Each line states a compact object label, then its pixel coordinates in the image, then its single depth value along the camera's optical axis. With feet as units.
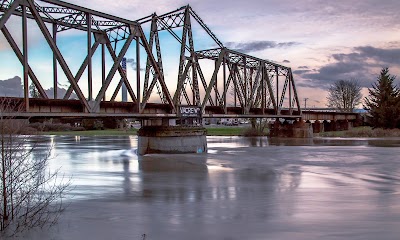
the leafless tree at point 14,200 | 38.45
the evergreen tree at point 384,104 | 250.78
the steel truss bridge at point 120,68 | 91.97
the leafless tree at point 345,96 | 428.15
